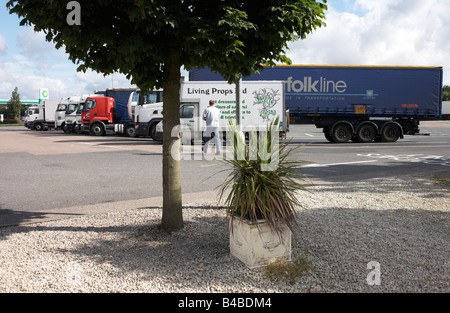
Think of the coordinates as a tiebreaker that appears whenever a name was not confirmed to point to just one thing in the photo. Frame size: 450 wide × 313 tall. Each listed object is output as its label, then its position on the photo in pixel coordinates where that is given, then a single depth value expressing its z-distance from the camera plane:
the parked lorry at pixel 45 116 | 37.19
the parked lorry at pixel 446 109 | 61.86
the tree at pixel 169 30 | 3.66
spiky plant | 3.70
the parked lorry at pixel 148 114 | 20.69
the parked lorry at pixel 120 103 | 27.50
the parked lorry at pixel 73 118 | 30.27
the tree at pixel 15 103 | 79.06
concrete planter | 3.61
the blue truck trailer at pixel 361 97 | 19.77
